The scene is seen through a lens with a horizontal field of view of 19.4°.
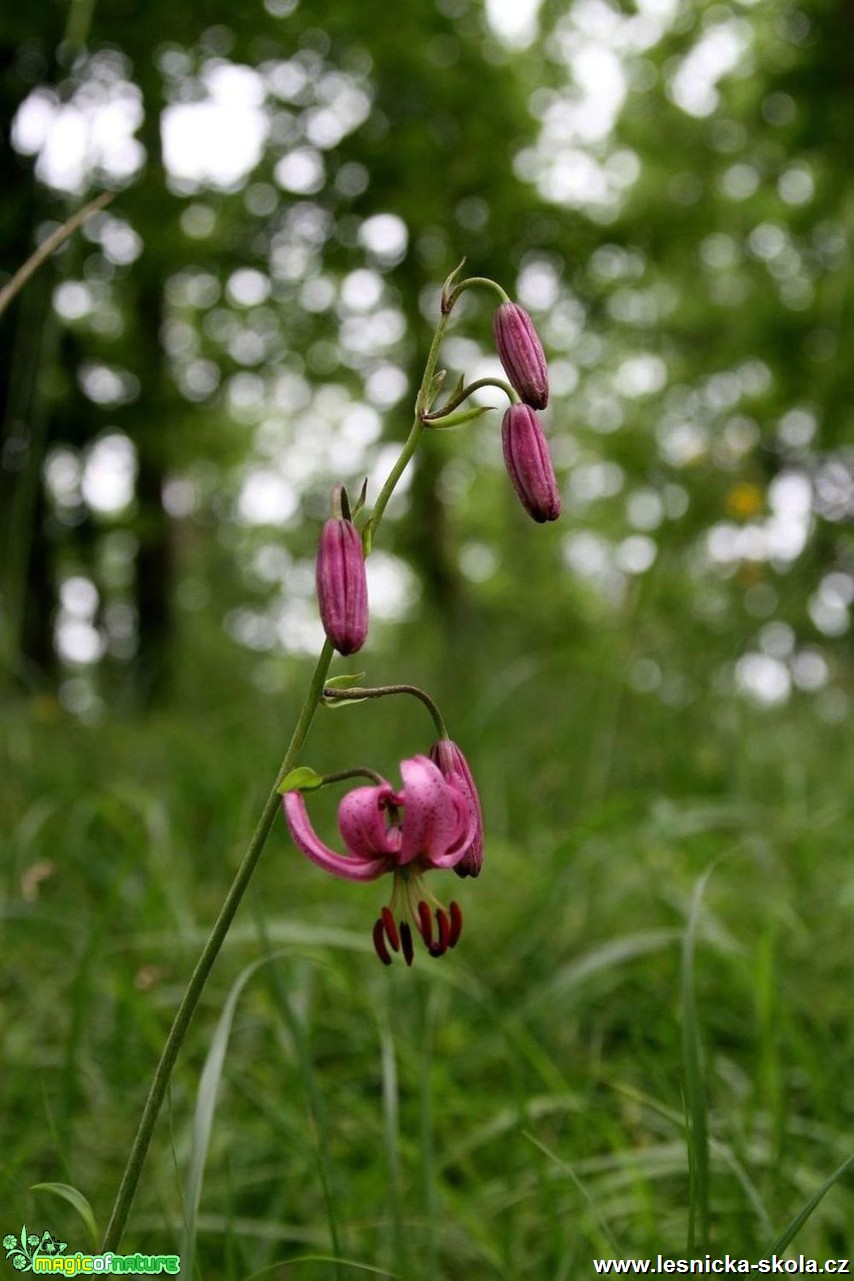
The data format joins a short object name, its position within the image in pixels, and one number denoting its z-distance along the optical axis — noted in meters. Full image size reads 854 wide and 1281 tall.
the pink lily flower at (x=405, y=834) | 0.53
